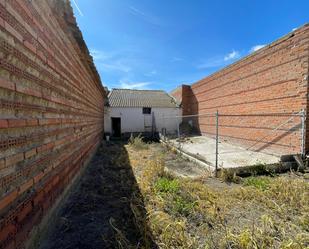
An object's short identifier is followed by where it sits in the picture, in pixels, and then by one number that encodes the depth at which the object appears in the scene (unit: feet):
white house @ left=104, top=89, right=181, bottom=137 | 44.82
